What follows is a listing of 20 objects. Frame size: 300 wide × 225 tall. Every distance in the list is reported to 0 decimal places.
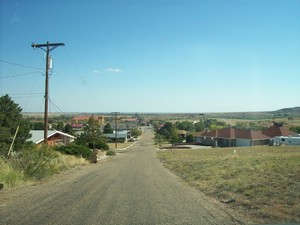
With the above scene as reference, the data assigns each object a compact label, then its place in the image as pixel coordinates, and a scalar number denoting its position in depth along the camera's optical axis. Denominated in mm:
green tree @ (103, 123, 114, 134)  134750
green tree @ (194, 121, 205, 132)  135625
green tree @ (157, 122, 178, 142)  118419
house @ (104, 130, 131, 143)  121938
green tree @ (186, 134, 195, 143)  105375
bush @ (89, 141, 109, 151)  66875
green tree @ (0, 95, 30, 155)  36344
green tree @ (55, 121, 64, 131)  111988
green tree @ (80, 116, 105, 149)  64812
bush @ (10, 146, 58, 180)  18812
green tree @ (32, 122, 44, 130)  99062
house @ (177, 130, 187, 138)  125875
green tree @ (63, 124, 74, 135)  108100
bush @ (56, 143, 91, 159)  38125
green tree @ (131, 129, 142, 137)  146175
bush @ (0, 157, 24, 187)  15117
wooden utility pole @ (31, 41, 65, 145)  27141
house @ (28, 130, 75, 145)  55581
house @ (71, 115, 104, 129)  156500
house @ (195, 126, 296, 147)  83675
